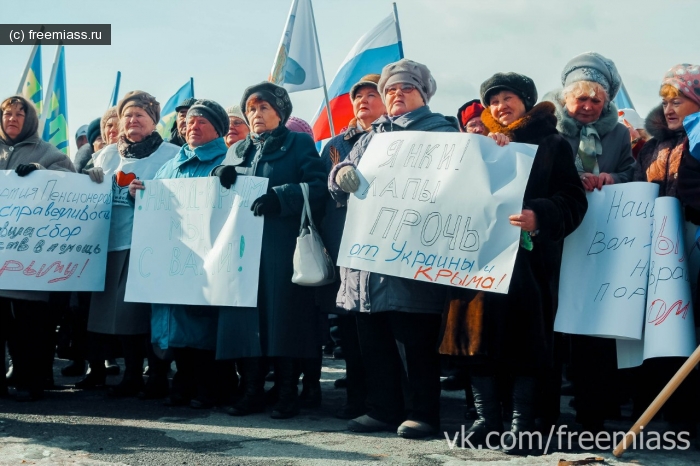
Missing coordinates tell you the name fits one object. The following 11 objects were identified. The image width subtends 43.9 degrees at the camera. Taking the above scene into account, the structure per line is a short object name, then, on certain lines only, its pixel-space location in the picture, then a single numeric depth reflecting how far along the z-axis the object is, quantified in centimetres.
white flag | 933
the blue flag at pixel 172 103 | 1153
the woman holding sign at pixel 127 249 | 620
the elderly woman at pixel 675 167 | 448
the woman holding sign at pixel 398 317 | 480
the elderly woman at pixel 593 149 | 477
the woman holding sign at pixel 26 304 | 605
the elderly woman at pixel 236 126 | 723
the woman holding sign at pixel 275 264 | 548
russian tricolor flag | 913
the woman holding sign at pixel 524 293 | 440
